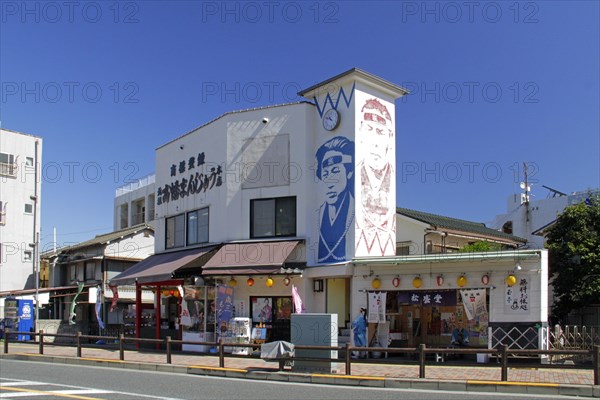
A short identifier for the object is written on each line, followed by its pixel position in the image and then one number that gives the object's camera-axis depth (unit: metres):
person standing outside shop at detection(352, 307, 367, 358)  20.66
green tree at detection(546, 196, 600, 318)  22.19
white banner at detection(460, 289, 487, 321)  19.14
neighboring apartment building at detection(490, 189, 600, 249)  42.84
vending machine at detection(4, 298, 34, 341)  31.97
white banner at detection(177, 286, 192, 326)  24.92
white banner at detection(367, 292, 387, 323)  20.75
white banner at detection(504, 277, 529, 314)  18.33
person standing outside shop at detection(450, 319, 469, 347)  20.38
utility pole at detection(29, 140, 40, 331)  31.81
